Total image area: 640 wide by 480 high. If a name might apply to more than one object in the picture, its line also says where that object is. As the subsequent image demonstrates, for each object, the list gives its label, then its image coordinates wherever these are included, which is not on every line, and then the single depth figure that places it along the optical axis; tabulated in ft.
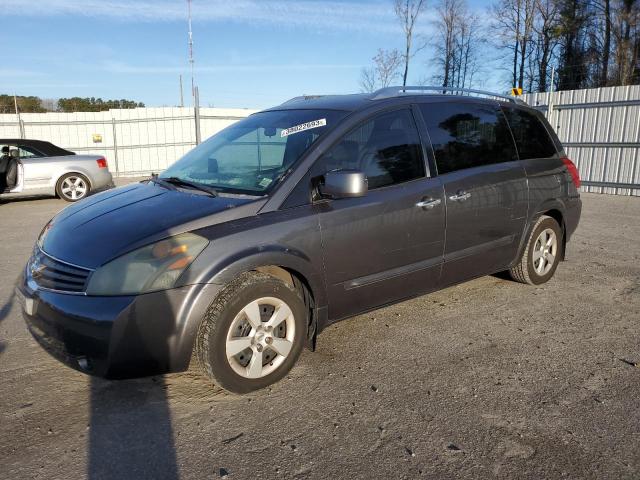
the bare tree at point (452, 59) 105.70
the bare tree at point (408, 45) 92.02
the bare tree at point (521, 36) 102.58
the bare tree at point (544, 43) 102.37
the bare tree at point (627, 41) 93.04
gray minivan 8.92
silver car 35.17
